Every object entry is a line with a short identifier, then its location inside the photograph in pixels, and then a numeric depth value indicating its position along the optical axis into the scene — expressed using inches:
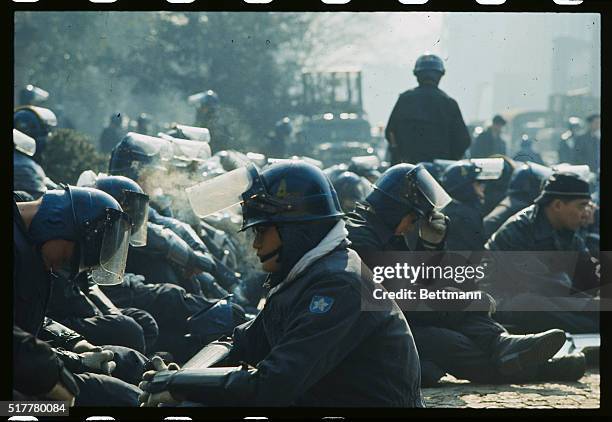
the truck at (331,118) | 1103.4
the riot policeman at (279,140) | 851.3
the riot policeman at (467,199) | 500.4
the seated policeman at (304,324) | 249.1
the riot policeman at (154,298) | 395.7
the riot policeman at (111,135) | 899.1
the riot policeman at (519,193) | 560.8
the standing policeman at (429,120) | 586.4
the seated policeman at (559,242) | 457.4
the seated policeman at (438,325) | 397.7
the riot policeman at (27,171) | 471.3
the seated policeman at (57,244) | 276.7
